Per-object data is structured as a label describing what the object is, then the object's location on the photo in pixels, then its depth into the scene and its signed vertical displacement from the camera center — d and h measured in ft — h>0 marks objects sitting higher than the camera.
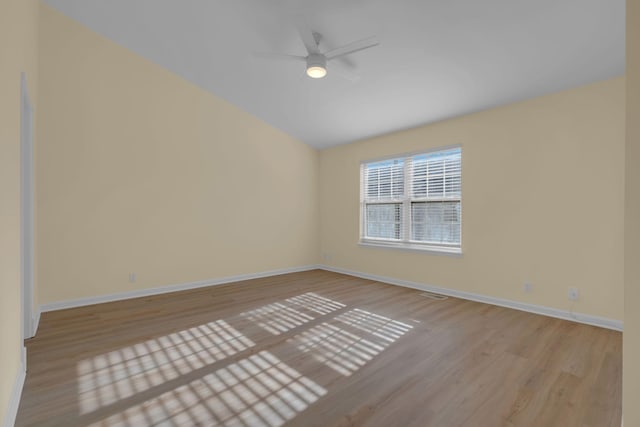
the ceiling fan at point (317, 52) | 8.27 +4.84
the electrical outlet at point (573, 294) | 10.52 -2.97
